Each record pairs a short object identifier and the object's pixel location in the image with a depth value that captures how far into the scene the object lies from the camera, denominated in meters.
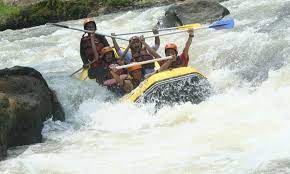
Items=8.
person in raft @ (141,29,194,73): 17.59
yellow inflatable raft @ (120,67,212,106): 16.53
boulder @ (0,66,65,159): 14.11
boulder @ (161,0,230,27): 28.98
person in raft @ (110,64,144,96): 18.05
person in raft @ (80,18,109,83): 19.78
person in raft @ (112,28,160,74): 18.54
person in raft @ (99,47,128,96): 18.54
